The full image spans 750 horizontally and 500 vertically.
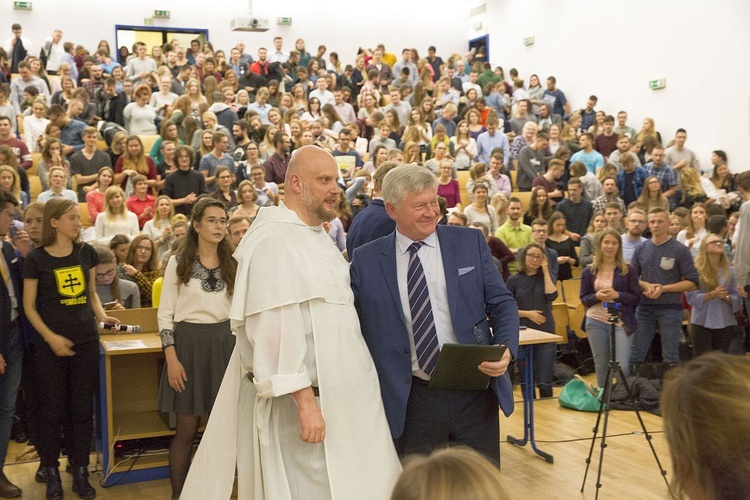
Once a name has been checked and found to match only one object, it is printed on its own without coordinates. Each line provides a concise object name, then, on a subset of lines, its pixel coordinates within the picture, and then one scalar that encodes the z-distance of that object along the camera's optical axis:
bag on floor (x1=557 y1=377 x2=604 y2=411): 6.58
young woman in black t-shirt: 4.45
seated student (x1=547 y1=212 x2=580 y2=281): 8.56
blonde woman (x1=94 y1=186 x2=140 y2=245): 8.12
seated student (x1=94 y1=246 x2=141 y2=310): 5.75
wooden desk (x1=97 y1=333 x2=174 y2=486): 4.83
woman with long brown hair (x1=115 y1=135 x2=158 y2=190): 9.59
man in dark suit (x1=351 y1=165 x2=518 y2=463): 2.98
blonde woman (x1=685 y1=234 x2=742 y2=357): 7.01
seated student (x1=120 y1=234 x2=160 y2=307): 6.57
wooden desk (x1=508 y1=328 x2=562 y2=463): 5.32
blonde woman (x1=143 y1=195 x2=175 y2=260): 8.18
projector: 18.55
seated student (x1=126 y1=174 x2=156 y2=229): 8.86
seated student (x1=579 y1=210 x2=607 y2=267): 8.88
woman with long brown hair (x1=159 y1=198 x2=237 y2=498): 4.36
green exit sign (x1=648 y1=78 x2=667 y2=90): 15.09
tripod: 4.65
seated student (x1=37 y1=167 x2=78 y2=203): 8.41
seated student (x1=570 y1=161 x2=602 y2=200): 11.05
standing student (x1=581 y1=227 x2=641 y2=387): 6.45
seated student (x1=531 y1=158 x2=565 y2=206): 11.09
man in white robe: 2.71
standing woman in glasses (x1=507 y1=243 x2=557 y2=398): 6.90
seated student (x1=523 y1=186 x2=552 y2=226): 9.83
